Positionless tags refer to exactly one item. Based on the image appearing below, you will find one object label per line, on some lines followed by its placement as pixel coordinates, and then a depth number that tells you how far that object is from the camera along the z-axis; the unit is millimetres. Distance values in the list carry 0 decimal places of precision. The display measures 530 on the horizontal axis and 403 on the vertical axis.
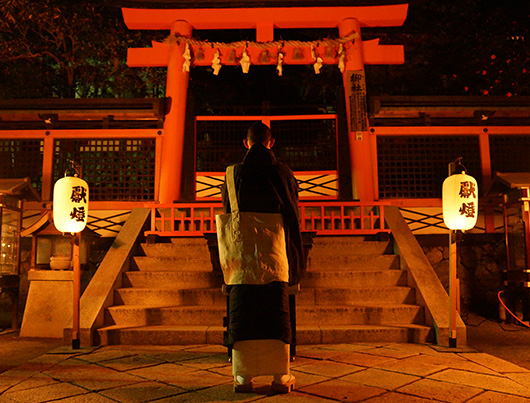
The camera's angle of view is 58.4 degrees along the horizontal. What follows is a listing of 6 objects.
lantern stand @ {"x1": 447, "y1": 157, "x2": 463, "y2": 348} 5855
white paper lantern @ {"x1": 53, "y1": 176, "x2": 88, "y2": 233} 6586
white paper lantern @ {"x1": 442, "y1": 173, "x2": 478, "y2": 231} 6305
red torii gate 10180
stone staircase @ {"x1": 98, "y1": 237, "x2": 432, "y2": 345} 6227
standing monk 3848
